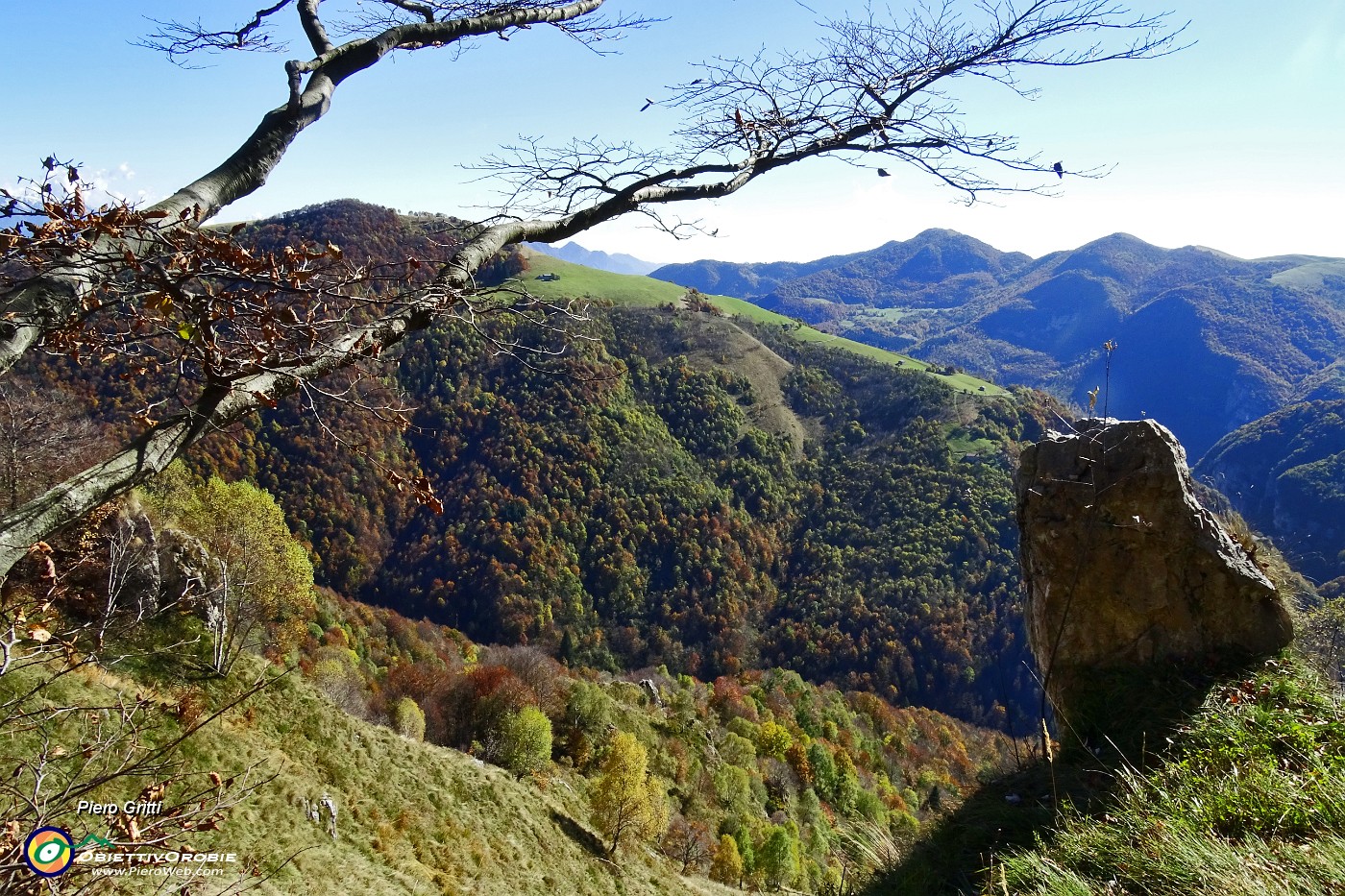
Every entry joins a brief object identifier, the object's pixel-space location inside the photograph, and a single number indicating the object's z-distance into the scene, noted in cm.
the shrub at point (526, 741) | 2938
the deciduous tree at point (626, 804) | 2483
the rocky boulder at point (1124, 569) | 566
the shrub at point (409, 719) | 3016
